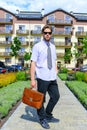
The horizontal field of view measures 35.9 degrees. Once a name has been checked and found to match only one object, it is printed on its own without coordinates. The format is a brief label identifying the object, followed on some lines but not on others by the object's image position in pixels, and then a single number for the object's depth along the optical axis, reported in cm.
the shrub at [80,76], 1000
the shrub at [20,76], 1009
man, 293
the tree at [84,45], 2238
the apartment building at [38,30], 2865
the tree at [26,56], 2620
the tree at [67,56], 2684
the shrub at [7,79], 753
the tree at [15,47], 2591
